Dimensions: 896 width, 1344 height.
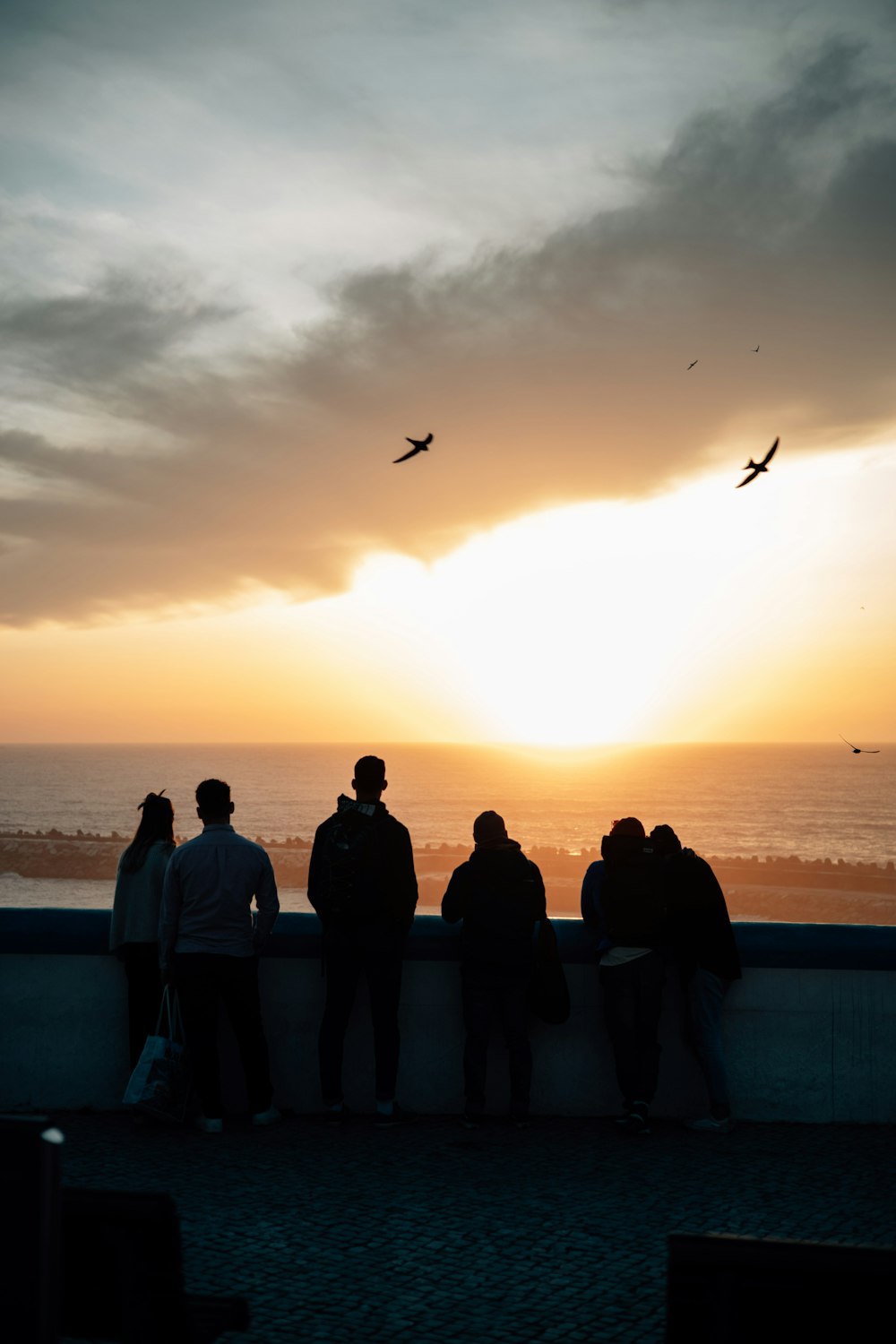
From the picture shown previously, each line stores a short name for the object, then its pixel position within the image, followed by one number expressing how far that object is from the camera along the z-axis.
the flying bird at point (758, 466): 9.91
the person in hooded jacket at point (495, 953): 6.71
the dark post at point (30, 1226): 2.20
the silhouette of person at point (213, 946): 6.65
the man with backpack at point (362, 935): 6.75
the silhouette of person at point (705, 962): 6.66
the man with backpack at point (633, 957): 6.69
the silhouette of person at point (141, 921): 6.89
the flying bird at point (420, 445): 9.25
